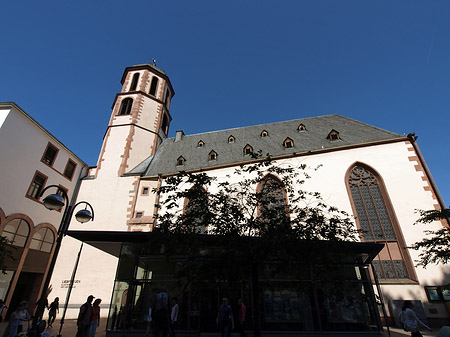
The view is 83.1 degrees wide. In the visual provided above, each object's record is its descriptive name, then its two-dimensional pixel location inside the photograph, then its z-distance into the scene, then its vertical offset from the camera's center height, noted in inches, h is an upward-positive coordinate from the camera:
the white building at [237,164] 470.3 +300.9
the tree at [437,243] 397.4 +98.1
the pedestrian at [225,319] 306.0 -8.1
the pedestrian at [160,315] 284.2 -3.6
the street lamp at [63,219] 232.4 +87.6
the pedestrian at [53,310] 470.3 +2.0
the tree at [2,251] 404.5 +85.9
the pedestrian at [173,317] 334.3 -6.5
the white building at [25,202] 580.4 +234.3
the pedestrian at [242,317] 333.8 -6.6
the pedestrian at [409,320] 279.0 -8.2
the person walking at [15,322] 285.4 -10.7
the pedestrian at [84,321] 287.7 -9.6
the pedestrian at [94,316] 303.9 -5.2
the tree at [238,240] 271.4 +70.1
